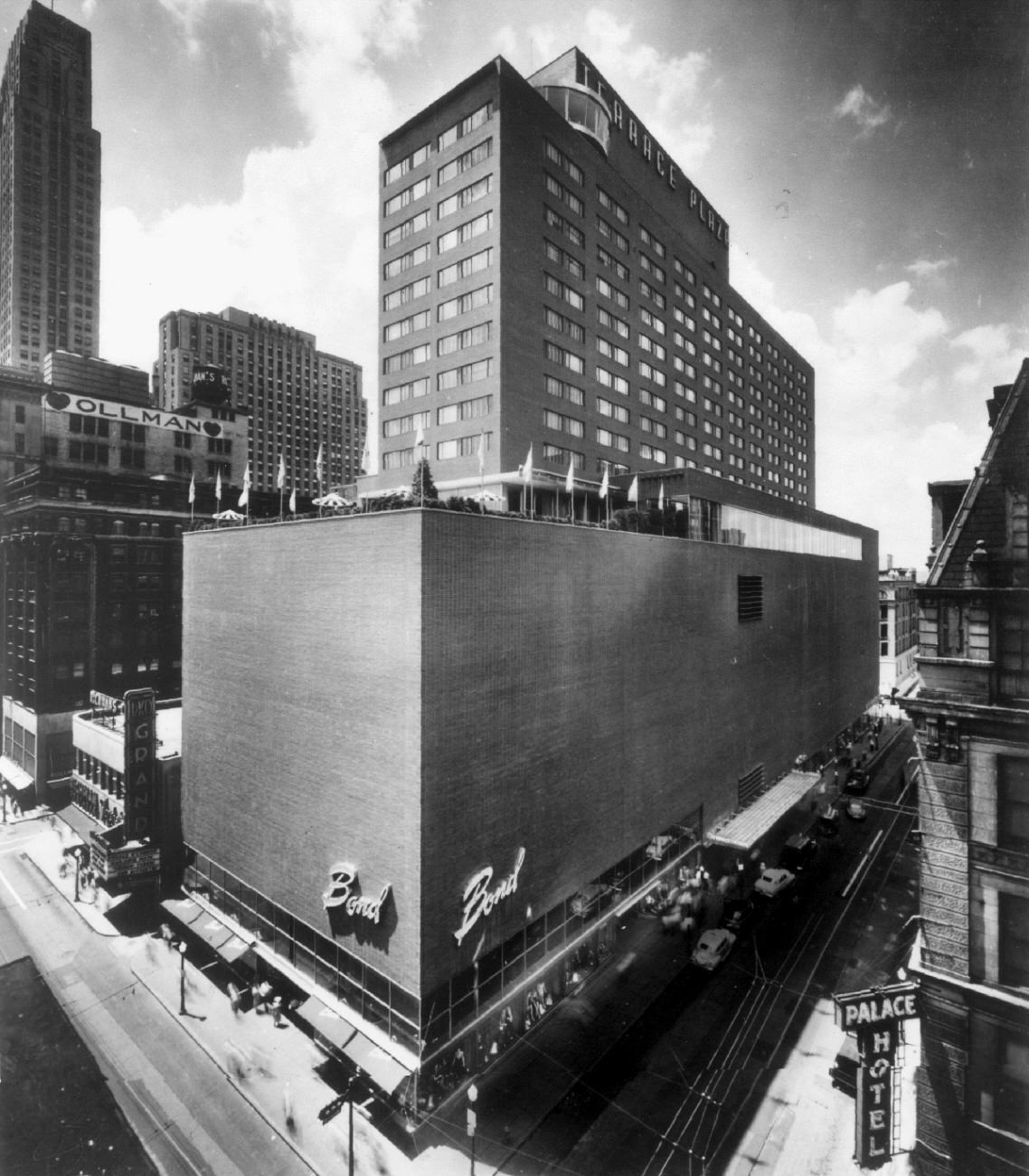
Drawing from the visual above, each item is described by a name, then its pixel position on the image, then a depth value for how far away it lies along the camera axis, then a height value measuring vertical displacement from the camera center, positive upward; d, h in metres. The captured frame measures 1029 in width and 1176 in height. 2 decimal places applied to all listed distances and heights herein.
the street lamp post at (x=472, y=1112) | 19.47 -15.79
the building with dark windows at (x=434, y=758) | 21.11 -6.50
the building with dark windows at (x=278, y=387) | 138.00 +50.63
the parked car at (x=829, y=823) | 46.62 -16.55
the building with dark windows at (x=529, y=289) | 45.69 +25.65
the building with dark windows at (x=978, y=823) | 17.22 -6.28
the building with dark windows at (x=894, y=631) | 87.56 -4.12
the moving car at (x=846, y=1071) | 22.23 -16.78
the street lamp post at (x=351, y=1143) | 19.22 -16.64
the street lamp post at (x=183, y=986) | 28.05 -17.27
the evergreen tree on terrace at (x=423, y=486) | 22.27 +4.35
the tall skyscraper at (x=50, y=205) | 100.50 +72.01
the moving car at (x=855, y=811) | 49.69 -16.67
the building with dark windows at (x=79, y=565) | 55.56 +3.31
